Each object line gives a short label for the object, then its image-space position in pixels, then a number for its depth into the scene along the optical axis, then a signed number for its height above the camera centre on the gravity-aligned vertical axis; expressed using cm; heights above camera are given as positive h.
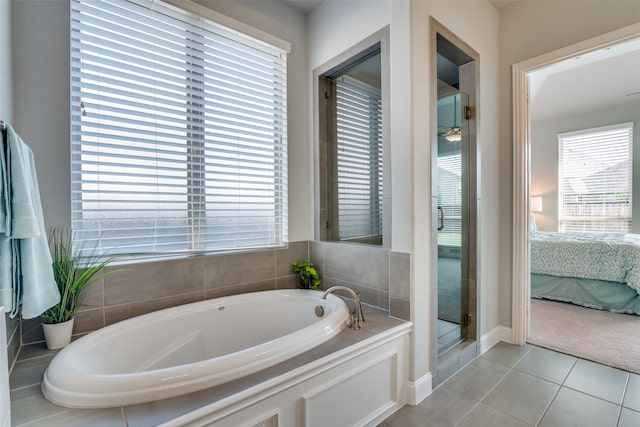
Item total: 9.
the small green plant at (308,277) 231 -49
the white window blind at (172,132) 162 +57
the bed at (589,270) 297 -61
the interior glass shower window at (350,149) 214 +56
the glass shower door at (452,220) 206 -3
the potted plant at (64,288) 137 -35
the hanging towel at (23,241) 95 -8
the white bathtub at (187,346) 99 -61
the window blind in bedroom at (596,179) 482 +66
